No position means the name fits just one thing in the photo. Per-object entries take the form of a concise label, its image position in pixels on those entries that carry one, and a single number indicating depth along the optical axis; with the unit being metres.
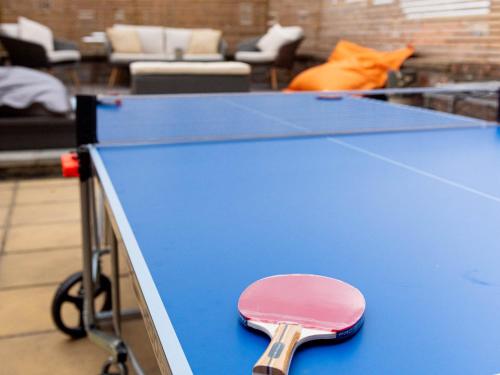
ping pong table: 0.68
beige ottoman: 5.06
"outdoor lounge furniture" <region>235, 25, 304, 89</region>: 7.34
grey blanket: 4.07
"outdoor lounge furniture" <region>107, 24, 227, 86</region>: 7.79
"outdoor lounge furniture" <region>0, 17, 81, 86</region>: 6.71
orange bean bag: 5.19
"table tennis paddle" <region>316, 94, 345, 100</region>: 2.99
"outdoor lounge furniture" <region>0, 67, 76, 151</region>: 4.05
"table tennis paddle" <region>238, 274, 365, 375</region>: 0.61
